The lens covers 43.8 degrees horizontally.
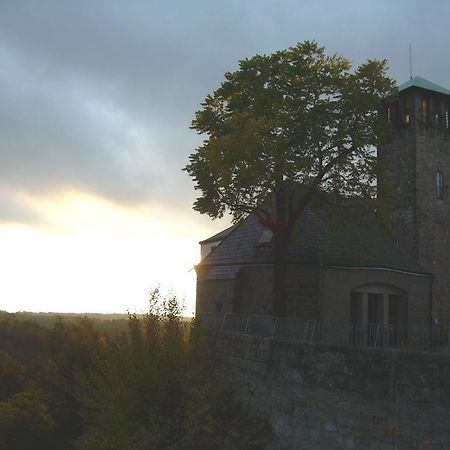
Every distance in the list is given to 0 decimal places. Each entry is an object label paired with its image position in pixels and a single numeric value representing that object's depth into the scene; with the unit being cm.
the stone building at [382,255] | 2750
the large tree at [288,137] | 2336
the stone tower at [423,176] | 3400
